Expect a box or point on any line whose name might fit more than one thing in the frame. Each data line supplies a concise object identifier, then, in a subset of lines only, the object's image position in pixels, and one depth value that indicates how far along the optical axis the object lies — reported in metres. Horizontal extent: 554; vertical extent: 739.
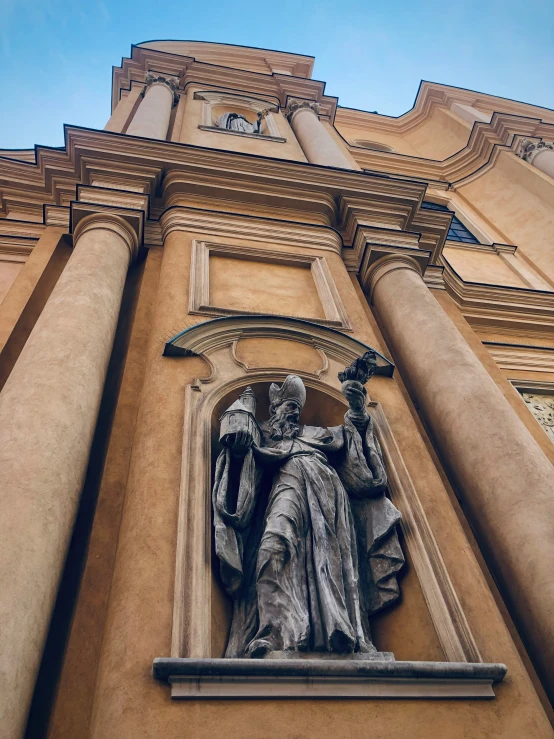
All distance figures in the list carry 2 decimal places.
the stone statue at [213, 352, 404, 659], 3.52
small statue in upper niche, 12.30
